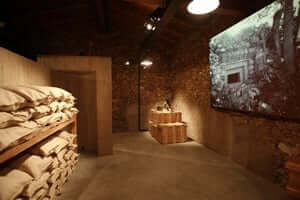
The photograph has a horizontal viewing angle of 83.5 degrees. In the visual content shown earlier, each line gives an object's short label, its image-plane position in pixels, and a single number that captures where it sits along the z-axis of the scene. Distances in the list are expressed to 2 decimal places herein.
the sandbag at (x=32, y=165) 1.48
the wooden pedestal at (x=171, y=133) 4.43
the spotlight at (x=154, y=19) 2.89
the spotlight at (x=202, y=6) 1.77
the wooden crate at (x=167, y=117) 4.63
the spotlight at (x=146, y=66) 6.19
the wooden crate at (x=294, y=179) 1.46
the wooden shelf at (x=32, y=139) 1.15
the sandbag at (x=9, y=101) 1.24
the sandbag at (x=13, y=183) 1.09
